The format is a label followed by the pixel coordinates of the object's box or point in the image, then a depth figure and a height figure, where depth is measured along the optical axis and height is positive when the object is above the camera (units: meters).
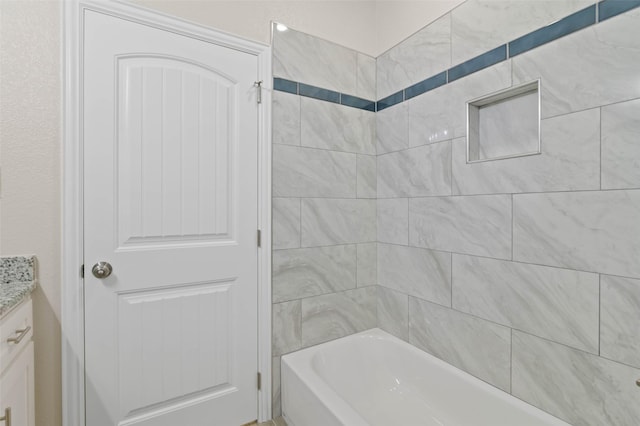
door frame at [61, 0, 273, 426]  1.28 -0.01
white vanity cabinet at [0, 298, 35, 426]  0.95 -0.56
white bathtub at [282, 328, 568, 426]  1.35 -0.96
